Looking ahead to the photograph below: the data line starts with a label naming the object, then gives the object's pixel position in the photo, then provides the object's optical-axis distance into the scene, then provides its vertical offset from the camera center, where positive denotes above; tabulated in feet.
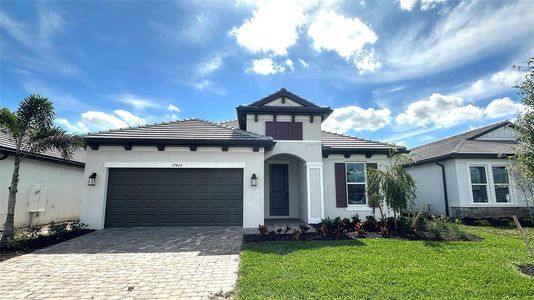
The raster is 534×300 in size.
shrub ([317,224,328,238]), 26.88 -4.62
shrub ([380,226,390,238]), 27.74 -4.85
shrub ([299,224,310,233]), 27.14 -4.27
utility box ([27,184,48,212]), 34.77 -1.21
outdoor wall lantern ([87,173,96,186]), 31.98 +1.10
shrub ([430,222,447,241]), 26.68 -4.64
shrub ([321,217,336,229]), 31.30 -4.32
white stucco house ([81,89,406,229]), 32.50 +1.48
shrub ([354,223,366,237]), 27.80 -4.66
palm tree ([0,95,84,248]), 24.11 +5.74
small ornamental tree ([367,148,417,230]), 30.32 +0.16
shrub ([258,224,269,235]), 27.25 -4.41
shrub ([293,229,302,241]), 25.61 -4.70
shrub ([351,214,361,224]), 34.75 -4.27
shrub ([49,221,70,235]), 27.55 -4.37
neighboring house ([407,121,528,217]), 42.78 +0.71
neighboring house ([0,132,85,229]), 31.63 +0.40
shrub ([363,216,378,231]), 31.14 -4.58
